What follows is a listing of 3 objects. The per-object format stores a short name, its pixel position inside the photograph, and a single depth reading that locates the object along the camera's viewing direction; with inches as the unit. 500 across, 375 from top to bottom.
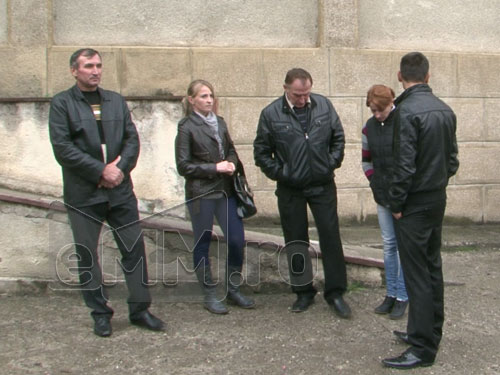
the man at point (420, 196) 141.3
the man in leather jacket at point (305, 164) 176.9
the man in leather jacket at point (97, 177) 161.0
